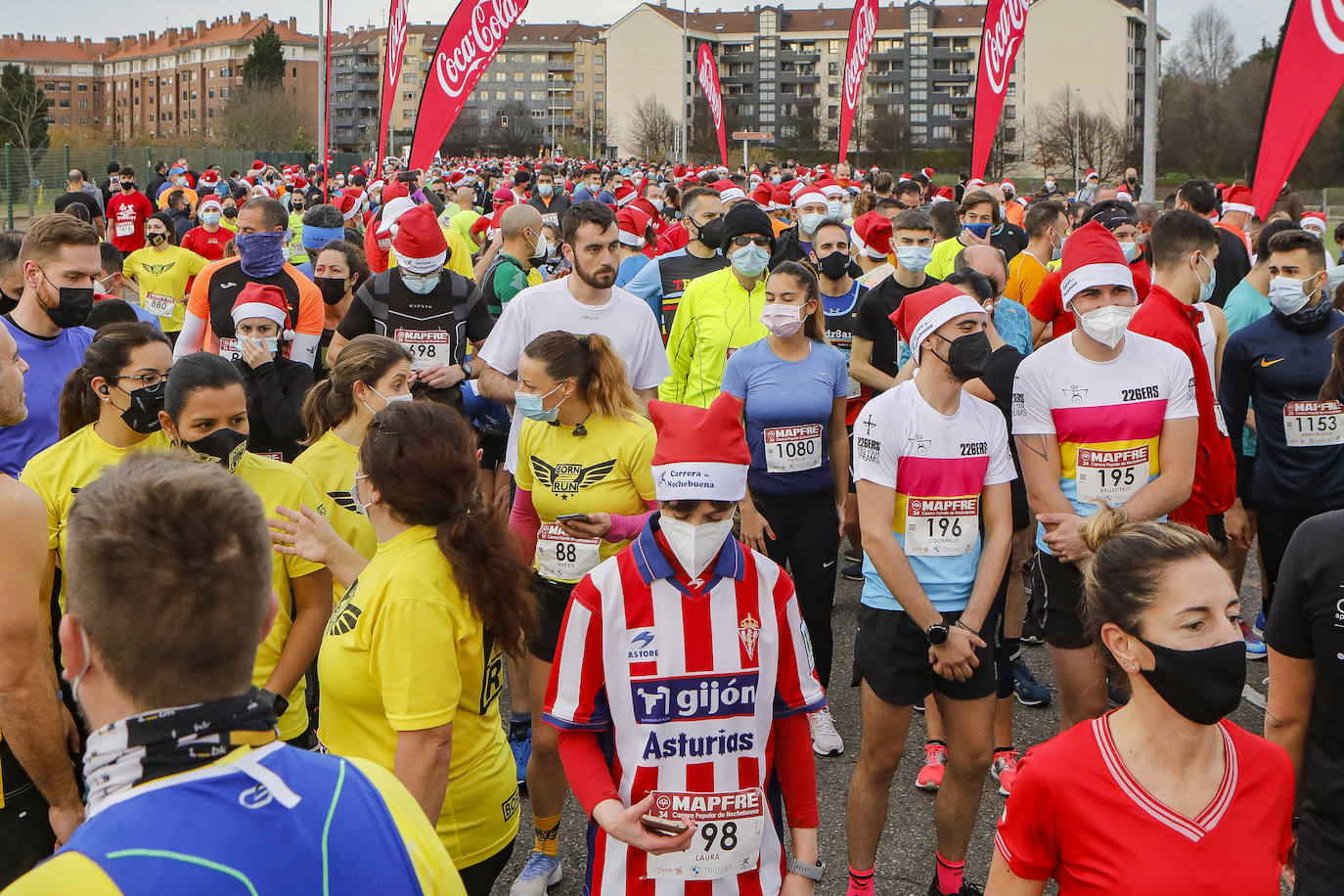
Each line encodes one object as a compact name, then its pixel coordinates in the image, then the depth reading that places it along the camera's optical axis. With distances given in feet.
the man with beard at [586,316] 18.75
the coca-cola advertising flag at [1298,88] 23.12
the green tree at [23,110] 172.60
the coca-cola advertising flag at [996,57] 47.57
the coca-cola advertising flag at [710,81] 84.17
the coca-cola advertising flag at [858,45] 65.41
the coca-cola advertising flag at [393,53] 44.62
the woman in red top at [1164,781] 7.64
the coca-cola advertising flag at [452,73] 37.91
